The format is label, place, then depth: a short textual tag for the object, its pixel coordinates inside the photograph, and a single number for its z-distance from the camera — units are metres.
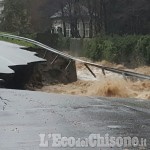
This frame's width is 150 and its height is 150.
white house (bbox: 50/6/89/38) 67.39
